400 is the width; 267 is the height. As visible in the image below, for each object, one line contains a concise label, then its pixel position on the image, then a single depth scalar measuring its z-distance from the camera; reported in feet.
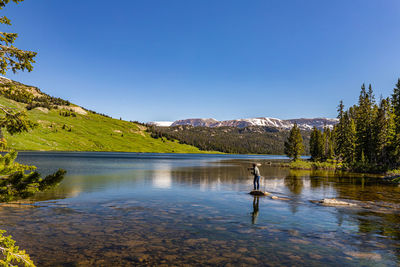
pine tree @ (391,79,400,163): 223.30
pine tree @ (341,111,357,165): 302.45
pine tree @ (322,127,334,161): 399.44
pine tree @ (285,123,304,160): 390.21
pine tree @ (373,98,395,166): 241.14
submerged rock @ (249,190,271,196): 106.11
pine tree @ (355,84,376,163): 283.26
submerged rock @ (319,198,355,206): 87.40
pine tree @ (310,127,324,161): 426.92
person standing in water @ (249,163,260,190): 111.55
